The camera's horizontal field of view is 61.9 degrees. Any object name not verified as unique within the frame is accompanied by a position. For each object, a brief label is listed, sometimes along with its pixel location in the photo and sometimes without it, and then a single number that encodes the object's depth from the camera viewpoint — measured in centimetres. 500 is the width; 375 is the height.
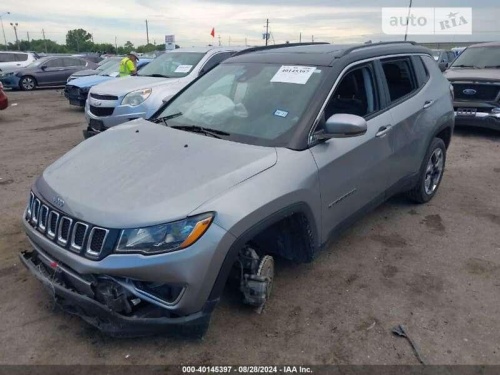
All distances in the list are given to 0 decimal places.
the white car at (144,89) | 709
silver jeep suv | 227
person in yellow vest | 1130
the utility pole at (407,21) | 1378
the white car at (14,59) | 1952
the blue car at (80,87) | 1114
